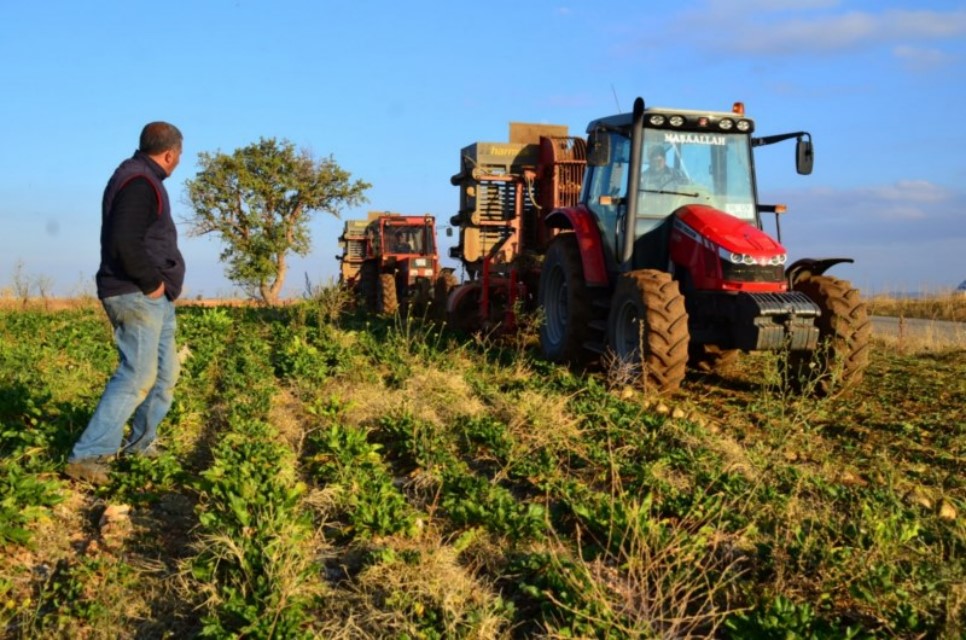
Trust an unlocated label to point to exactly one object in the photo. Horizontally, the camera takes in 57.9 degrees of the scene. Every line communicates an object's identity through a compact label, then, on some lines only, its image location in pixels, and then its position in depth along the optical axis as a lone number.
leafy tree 33.16
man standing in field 4.68
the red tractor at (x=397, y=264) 18.20
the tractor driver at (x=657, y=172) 8.15
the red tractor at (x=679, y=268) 7.02
